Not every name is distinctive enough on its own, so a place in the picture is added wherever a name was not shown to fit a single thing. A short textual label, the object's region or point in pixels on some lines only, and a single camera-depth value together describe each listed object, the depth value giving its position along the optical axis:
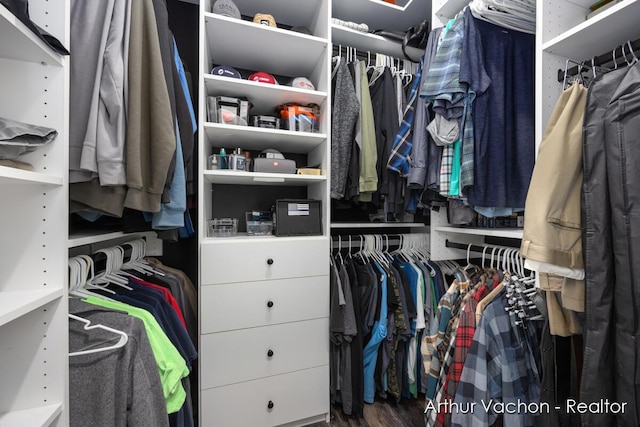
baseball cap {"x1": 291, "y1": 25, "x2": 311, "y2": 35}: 1.42
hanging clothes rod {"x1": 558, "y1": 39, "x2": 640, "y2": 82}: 0.73
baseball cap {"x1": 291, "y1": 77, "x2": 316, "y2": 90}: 1.45
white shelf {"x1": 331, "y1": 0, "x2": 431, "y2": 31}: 1.59
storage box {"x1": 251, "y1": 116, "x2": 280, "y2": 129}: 1.46
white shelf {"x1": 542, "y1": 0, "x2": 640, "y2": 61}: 0.74
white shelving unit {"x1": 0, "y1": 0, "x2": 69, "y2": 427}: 0.59
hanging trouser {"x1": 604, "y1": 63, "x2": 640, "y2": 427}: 0.62
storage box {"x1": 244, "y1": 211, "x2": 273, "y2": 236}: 1.50
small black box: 1.37
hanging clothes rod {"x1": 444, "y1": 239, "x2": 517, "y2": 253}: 1.32
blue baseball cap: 1.32
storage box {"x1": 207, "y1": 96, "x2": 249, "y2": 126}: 1.34
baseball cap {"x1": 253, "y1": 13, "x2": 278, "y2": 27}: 1.33
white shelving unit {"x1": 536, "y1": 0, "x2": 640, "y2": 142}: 0.87
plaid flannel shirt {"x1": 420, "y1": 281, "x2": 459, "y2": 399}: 1.24
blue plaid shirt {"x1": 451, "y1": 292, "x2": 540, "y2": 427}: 0.96
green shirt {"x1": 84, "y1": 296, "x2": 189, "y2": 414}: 0.77
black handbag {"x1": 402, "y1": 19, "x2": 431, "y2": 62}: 1.58
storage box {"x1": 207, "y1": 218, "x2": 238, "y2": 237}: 1.43
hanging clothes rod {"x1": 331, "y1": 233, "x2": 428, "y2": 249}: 1.66
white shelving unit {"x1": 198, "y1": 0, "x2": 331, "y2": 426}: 1.21
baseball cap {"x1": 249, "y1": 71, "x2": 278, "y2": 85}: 1.38
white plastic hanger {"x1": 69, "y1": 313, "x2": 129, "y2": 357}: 0.67
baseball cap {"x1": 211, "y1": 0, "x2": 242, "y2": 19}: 1.27
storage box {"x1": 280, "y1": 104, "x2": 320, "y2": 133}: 1.44
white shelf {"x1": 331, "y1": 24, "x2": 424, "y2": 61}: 1.52
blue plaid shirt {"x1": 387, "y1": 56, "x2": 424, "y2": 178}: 1.39
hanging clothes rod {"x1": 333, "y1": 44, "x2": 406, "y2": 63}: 1.60
